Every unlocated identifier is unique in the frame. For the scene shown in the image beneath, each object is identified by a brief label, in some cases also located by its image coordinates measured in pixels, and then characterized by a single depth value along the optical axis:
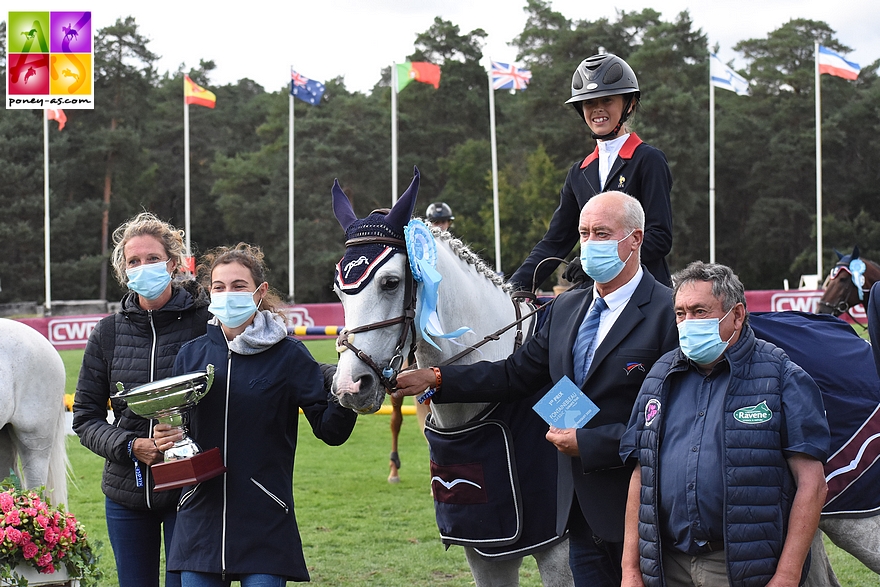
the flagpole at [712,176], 33.87
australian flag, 33.12
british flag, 31.61
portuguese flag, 31.87
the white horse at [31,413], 5.53
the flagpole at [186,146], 33.56
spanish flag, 34.41
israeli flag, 31.91
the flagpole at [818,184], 32.12
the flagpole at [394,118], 32.26
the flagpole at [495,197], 33.25
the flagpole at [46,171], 32.00
